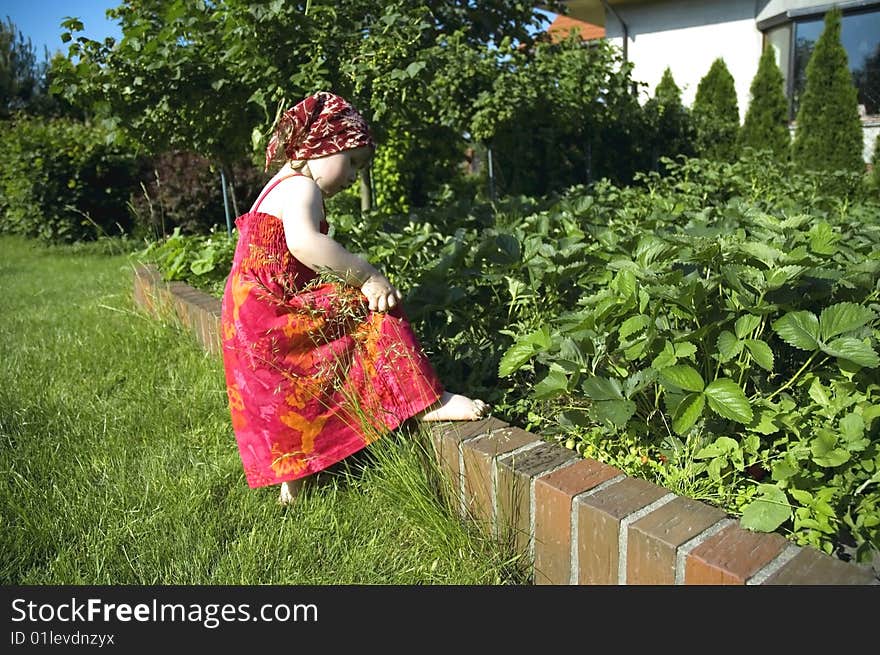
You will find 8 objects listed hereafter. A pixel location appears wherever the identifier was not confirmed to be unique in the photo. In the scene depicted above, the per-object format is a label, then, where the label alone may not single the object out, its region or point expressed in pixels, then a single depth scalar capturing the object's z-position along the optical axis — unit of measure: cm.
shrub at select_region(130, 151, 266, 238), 852
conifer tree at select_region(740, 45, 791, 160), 982
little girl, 189
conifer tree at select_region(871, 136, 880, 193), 854
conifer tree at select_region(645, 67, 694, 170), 905
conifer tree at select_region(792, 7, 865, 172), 916
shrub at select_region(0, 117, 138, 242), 865
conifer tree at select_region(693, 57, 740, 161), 940
